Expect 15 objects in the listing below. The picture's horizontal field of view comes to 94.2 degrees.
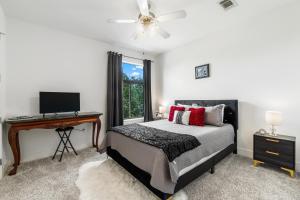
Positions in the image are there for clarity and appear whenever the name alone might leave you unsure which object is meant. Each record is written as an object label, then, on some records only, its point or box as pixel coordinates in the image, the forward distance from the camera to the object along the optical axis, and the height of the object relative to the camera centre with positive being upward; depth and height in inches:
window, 174.5 +9.9
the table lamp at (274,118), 89.7 -12.8
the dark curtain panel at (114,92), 149.2 +7.1
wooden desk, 90.1 -17.7
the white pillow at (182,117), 115.8 -16.1
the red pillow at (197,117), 111.3 -15.0
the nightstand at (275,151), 83.7 -33.6
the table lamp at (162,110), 174.2 -14.4
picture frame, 140.9 +28.2
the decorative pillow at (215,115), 109.9 -13.5
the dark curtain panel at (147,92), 182.9 +8.6
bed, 61.4 -31.8
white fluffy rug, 68.7 -48.0
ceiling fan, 80.2 +51.7
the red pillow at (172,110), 129.1 -11.0
